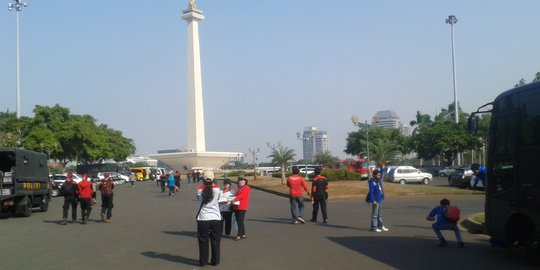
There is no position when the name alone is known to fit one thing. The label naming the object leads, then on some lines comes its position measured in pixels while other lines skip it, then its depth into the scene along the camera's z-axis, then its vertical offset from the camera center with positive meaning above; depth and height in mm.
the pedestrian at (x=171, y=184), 33103 -1353
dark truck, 19672 -657
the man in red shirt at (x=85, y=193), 17016 -923
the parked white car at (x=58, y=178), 36906 -984
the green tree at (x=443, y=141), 63406 +1995
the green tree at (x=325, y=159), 60594 +49
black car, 33581 -1348
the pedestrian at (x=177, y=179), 39756 -1258
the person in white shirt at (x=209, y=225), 9180 -1086
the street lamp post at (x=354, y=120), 37812 +2757
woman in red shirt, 12352 -977
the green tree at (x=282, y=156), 49781 +414
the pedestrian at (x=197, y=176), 58419 -1563
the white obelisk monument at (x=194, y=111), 71688 +7095
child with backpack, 10852 -1304
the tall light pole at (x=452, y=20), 60594 +15548
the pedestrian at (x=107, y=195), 17562 -1044
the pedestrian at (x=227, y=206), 12406 -1059
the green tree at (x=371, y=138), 84500 +3468
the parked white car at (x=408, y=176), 41000 -1413
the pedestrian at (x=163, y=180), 37084 -1231
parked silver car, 58316 -1576
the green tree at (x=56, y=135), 50375 +2990
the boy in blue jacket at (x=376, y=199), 13562 -1032
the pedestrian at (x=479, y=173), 17562 -557
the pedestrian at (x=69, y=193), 16938 -912
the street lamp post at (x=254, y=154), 63838 +812
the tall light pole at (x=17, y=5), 47669 +14334
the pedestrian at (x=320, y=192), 15773 -964
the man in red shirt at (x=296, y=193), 15461 -959
